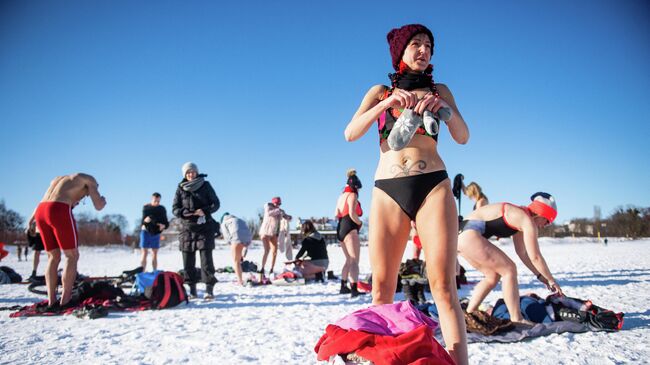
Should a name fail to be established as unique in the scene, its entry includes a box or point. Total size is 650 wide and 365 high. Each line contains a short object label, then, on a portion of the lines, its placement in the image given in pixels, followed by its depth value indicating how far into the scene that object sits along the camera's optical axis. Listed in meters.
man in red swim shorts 5.02
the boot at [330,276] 9.52
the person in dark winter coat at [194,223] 6.51
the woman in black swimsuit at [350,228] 6.53
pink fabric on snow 1.72
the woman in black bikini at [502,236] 3.86
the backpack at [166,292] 5.61
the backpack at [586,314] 3.69
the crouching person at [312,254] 8.96
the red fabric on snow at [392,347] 1.56
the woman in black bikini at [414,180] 2.02
